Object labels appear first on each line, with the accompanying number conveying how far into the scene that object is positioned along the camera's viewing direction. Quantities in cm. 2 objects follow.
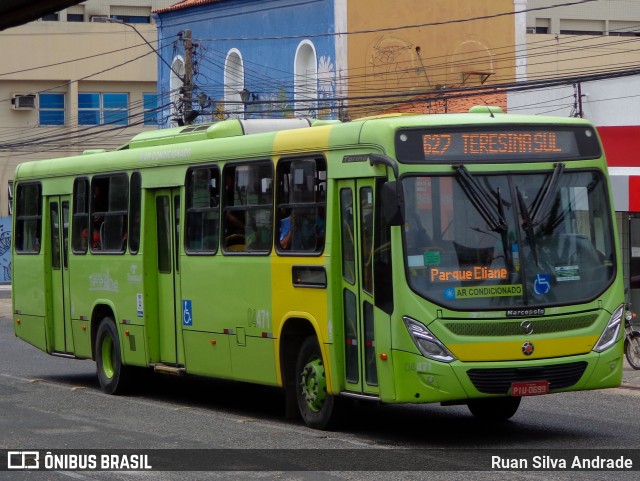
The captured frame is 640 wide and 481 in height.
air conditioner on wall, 5938
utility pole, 3481
